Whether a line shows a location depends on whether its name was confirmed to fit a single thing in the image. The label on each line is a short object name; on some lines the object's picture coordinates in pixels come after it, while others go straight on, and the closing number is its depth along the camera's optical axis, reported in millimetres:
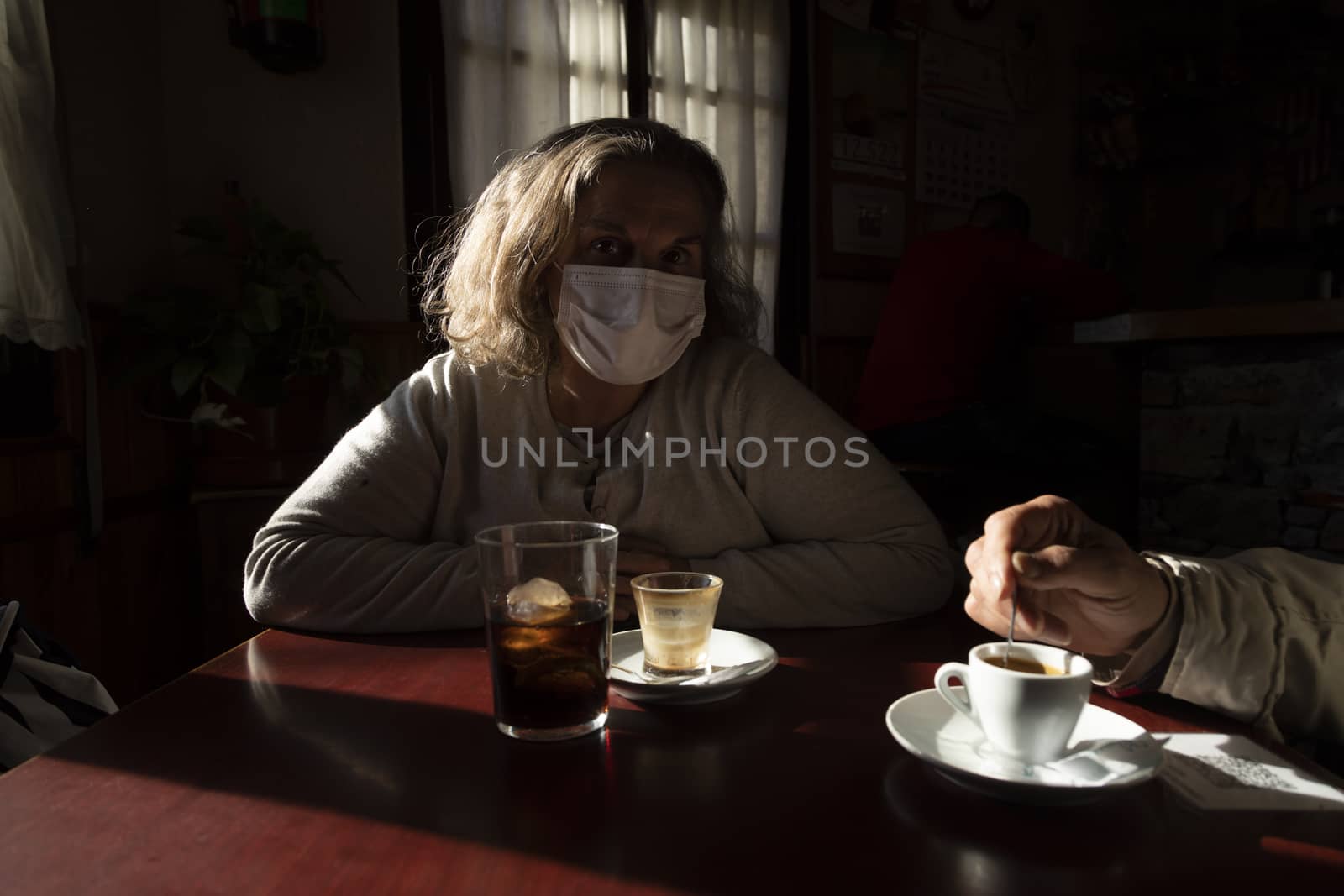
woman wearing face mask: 1081
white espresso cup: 565
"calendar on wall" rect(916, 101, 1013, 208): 3967
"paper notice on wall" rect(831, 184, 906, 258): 3699
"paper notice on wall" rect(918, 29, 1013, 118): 3949
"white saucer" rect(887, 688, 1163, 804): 527
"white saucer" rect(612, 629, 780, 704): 708
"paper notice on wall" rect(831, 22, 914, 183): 3670
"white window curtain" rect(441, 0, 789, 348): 2855
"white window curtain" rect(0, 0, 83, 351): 1727
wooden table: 467
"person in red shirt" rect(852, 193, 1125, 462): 2961
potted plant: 2139
